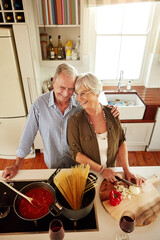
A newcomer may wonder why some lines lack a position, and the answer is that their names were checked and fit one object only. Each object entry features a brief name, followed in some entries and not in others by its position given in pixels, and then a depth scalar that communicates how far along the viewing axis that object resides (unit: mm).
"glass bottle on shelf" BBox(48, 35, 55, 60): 2498
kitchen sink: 2588
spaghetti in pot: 932
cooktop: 941
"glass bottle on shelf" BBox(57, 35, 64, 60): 2521
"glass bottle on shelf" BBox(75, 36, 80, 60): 2547
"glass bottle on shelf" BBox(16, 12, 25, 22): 2034
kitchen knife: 1122
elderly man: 1469
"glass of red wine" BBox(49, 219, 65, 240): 789
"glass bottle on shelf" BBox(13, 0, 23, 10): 2005
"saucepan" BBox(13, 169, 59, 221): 983
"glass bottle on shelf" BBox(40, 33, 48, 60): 2494
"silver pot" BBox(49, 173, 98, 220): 877
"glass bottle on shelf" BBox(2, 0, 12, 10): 2023
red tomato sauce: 972
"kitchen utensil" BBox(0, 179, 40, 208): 982
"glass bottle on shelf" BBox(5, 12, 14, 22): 2033
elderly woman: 1246
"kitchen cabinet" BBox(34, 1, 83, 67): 2459
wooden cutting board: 989
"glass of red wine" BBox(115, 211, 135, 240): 838
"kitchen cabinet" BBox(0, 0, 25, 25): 1990
